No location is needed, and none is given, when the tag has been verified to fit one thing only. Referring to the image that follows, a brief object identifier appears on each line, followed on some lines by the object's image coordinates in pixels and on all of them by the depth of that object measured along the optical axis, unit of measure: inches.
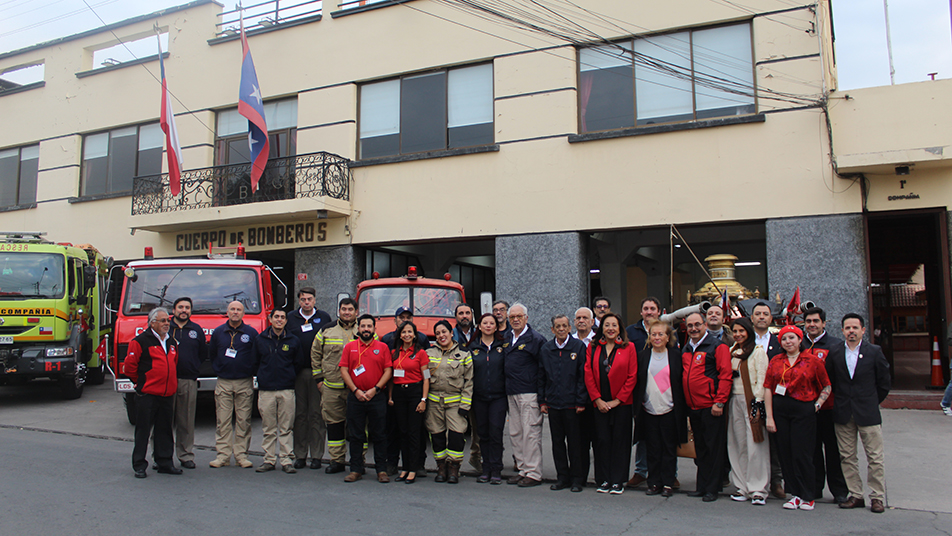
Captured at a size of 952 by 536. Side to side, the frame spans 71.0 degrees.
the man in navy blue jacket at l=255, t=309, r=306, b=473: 295.7
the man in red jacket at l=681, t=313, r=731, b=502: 243.0
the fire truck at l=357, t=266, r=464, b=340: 381.7
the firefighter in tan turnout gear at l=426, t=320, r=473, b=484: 274.1
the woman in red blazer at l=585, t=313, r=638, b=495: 256.5
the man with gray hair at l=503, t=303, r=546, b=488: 271.4
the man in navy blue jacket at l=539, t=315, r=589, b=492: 262.8
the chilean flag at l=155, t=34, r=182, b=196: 596.1
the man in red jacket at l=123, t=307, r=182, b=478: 282.0
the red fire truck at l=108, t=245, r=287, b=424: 377.1
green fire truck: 451.5
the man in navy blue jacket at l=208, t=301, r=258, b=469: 301.4
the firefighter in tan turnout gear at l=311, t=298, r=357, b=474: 288.5
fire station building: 435.2
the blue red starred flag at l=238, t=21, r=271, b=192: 560.1
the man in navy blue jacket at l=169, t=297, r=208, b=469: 296.8
